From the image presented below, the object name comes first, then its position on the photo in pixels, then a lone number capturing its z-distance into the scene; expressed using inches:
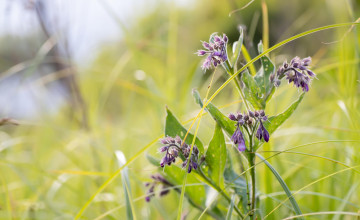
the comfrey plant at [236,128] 32.0
